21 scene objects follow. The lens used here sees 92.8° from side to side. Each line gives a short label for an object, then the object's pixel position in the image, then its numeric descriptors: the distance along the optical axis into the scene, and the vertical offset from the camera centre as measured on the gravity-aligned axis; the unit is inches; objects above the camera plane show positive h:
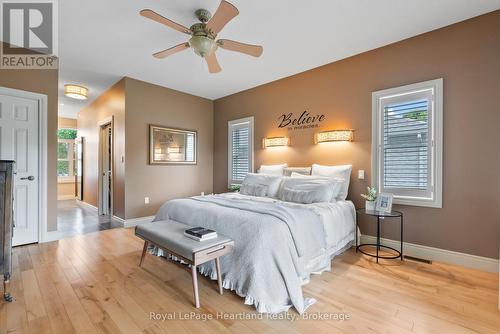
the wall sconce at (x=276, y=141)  169.9 +17.0
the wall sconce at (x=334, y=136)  137.3 +17.5
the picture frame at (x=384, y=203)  116.8 -18.5
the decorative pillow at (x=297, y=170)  151.8 -3.5
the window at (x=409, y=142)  111.8 +11.8
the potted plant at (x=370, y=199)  121.3 -17.3
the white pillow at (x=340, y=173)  131.3 -4.6
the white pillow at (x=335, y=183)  124.6 -9.7
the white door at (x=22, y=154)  126.3 +4.8
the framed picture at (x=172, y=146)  185.5 +15.0
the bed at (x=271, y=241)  75.4 -28.2
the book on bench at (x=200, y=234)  82.0 -24.6
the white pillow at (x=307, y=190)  120.2 -13.4
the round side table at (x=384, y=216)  111.3 -23.6
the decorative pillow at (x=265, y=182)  143.6 -11.2
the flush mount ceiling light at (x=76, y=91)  183.6 +56.5
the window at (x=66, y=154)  305.1 +11.7
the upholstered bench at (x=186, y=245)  76.3 -27.9
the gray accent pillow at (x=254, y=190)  145.3 -15.9
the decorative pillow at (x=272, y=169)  166.1 -3.2
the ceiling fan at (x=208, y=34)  83.0 +52.0
